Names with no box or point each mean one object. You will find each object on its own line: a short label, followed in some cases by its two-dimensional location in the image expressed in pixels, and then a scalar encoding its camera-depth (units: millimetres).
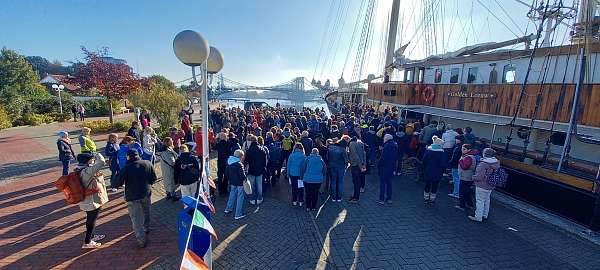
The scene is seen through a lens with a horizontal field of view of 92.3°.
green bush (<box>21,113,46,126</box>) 21094
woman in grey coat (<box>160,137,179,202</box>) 6980
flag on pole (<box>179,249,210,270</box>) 2479
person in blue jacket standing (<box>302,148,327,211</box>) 6757
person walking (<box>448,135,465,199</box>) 8070
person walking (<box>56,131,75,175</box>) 7777
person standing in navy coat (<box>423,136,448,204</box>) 7383
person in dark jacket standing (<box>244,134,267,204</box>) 6875
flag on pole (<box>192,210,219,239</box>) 3451
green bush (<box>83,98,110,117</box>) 28823
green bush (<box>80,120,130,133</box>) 18067
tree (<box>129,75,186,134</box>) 14914
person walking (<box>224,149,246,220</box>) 6418
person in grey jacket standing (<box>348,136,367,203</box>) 7449
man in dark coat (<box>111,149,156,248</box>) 4922
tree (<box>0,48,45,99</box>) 35750
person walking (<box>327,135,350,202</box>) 7398
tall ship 7180
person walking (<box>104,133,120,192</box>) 7508
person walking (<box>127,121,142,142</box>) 9547
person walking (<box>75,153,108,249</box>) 4789
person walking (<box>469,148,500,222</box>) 6336
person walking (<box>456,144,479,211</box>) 6871
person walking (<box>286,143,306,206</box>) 7004
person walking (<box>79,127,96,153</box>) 7523
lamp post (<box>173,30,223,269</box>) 4254
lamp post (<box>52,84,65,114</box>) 25319
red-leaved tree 18547
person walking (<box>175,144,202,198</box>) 6332
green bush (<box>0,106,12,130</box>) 18766
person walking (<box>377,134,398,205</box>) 7336
